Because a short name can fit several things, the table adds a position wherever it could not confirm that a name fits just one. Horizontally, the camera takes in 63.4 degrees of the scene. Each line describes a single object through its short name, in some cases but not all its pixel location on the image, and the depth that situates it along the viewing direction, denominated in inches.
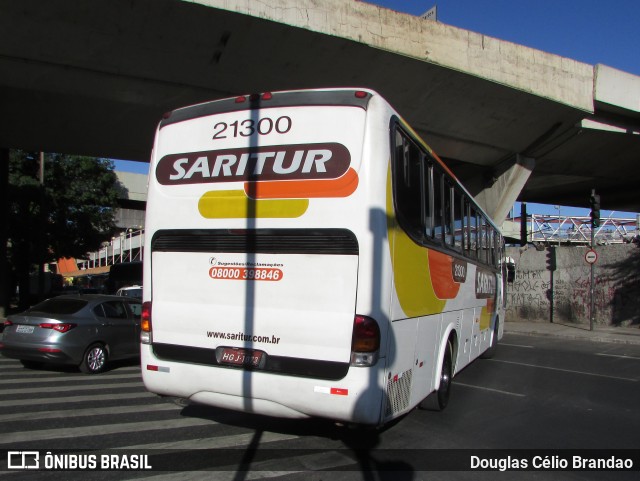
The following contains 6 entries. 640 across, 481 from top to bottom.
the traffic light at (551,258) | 897.5
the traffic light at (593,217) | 770.8
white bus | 180.2
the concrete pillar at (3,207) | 852.6
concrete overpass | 519.2
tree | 970.1
